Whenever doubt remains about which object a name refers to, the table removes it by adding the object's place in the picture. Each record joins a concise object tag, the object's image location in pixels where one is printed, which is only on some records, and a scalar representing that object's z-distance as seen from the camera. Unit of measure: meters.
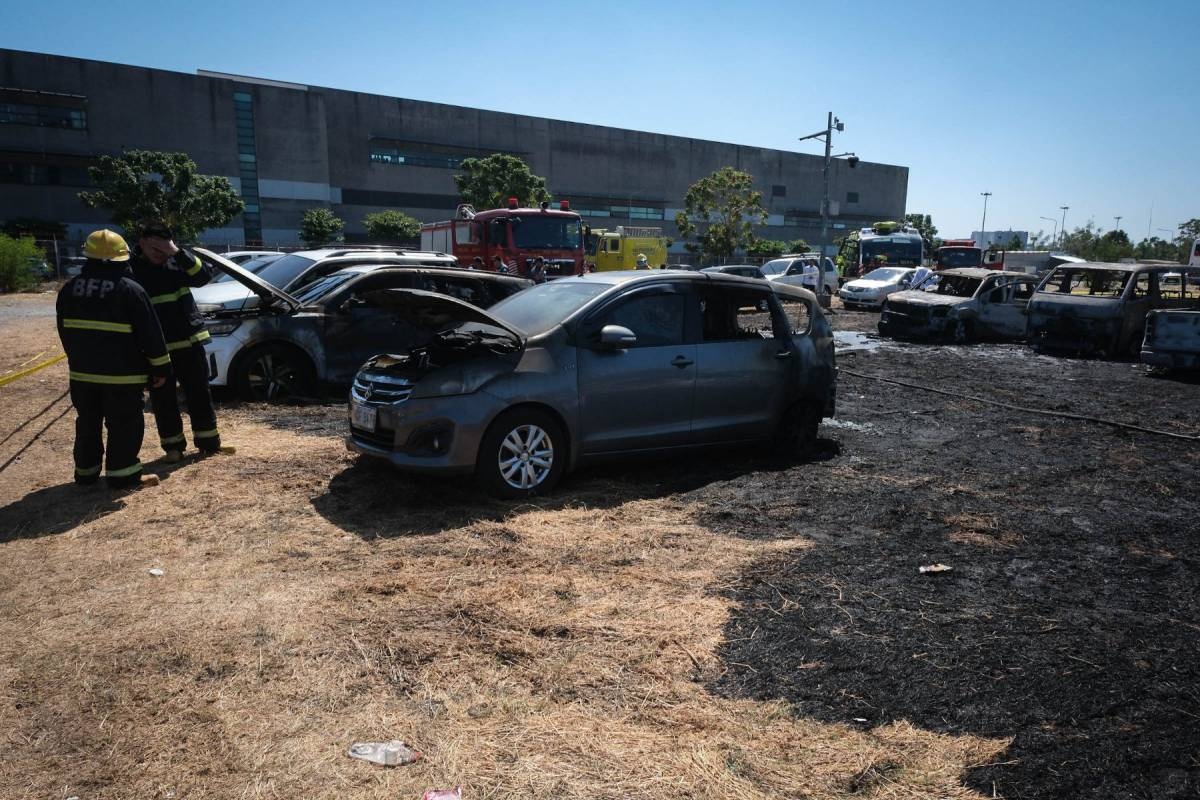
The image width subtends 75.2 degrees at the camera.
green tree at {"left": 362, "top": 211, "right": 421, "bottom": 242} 52.28
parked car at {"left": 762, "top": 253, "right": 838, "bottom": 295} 29.06
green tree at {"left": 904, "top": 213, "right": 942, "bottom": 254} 85.51
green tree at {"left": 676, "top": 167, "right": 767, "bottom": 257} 46.06
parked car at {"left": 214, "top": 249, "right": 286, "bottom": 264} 17.62
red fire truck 18.83
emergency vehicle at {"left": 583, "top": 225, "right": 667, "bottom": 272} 27.48
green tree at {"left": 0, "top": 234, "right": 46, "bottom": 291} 24.73
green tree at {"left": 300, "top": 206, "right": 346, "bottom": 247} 50.47
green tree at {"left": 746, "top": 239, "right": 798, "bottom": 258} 54.83
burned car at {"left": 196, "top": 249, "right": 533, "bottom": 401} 8.42
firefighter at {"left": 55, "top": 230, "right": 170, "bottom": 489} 5.57
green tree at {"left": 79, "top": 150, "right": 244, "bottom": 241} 41.59
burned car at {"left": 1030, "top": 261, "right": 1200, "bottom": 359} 14.75
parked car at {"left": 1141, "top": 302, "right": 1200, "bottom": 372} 12.21
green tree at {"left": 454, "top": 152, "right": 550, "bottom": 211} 52.75
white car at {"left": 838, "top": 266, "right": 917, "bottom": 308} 25.45
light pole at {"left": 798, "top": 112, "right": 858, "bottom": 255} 28.58
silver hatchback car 5.40
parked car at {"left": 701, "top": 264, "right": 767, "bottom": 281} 27.08
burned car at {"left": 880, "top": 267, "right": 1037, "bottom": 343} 17.11
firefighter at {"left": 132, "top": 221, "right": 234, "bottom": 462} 6.44
